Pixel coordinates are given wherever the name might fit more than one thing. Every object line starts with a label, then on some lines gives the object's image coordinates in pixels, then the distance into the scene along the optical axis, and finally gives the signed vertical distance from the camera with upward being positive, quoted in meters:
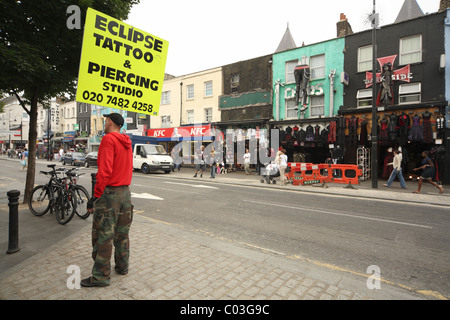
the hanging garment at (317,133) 16.81 +1.97
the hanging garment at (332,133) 15.96 +1.90
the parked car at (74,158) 25.66 -0.18
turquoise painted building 16.77 +5.92
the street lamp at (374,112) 12.17 +2.58
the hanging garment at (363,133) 15.19 +1.85
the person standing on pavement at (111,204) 2.92 -0.60
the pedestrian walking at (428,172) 10.38 -0.37
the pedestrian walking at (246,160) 18.58 -0.01
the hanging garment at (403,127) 13.84 +2.08
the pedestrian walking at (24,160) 19.56 -0.36
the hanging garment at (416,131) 13.42 +1.79
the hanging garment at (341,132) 15.80 +1.94
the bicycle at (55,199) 5.61 -1.06
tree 4.57 +2.52
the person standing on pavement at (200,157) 17.05 +0.15
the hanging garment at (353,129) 15.39 +2.10
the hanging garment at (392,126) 14.06 +2.13
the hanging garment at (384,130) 14.37 +1.94
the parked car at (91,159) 23.06 -0.21
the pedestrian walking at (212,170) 16.14 -0.72
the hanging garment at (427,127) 13.29 +2.00
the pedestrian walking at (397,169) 12.11 -0.31
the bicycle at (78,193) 5.89 -0.92
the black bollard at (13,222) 3.88 -1.10
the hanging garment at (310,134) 17.00 +1.92
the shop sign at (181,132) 23.17 +2.82
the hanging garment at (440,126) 12.93 +2.01
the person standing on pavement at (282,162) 13.05 -0.08
